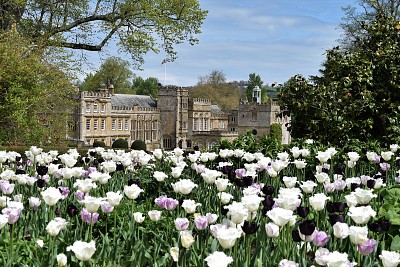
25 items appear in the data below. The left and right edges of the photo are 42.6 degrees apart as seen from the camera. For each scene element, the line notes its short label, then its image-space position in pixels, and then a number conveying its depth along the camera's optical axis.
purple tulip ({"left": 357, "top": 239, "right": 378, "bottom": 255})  2.61
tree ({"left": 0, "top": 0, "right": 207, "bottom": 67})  19.06
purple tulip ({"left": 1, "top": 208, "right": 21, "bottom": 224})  3.09
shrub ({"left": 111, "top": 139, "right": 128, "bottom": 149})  44.75
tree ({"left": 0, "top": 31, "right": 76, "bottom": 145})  15.13
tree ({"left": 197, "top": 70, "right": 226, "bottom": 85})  75.31
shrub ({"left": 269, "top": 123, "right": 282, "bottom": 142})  61.57
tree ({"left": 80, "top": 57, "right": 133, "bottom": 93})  62.75
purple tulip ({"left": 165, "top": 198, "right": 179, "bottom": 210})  3.46
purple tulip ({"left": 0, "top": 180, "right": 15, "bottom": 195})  3.93
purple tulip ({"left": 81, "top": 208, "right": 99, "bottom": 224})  3.35
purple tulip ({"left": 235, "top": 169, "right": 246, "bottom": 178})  4.73
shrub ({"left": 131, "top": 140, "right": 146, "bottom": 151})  44.94
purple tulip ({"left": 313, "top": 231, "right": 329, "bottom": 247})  2.79
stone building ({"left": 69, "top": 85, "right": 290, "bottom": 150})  50.78
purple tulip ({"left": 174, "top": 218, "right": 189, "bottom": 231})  3.05
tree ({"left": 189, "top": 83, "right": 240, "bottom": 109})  75.25
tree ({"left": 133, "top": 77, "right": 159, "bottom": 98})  80.38
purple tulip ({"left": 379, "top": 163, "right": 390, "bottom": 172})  5.54
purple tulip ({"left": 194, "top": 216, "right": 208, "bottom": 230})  3.05
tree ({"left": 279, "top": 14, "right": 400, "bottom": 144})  10.70
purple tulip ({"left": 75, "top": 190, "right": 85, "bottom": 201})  3.85
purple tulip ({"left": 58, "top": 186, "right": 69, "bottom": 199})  4.07
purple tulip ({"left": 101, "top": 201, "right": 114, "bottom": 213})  3.45
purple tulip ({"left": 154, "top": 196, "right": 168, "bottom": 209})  3.54
